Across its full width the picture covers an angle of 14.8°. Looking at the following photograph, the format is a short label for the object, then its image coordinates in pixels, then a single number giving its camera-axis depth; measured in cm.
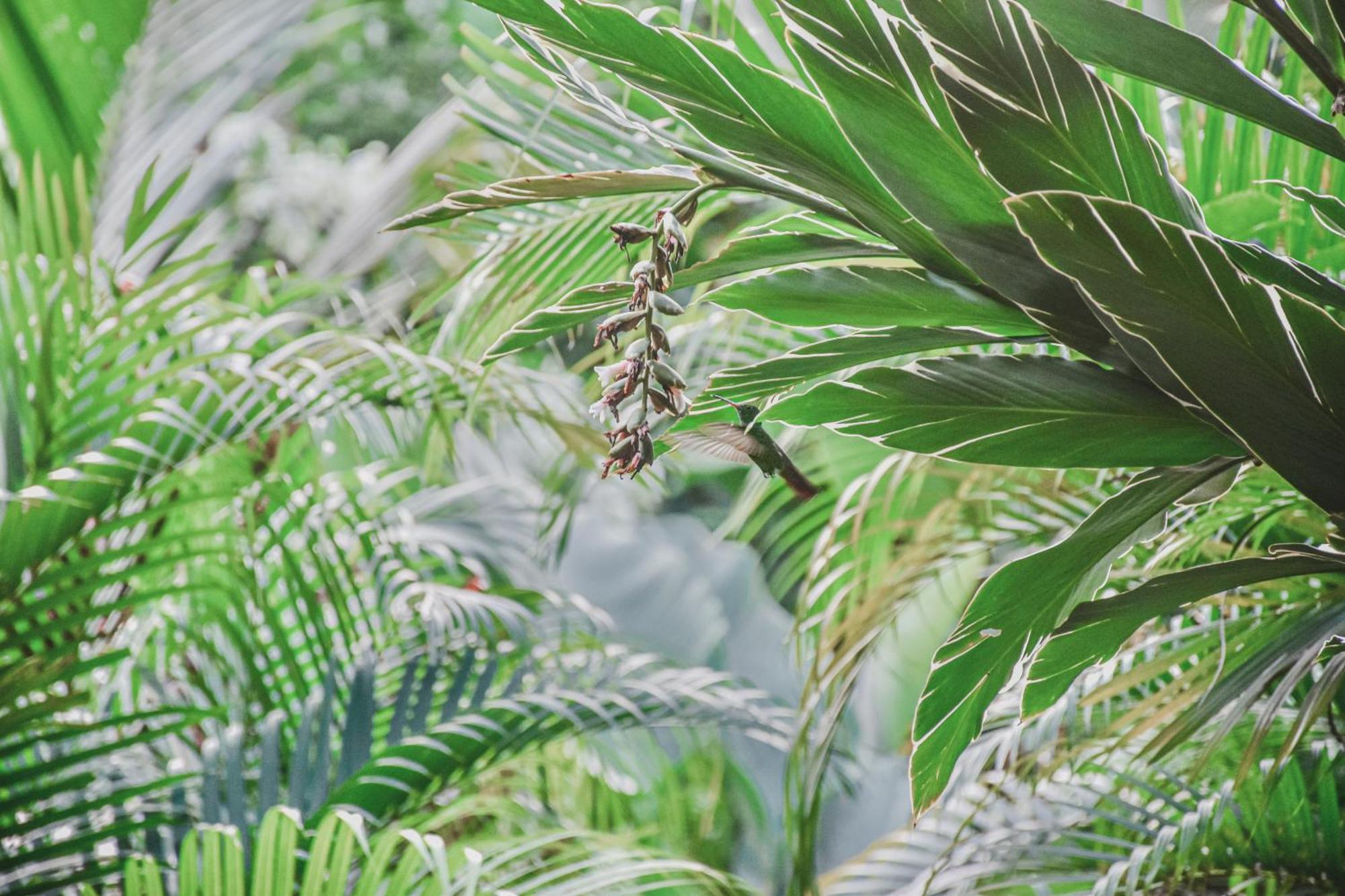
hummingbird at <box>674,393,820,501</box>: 464
